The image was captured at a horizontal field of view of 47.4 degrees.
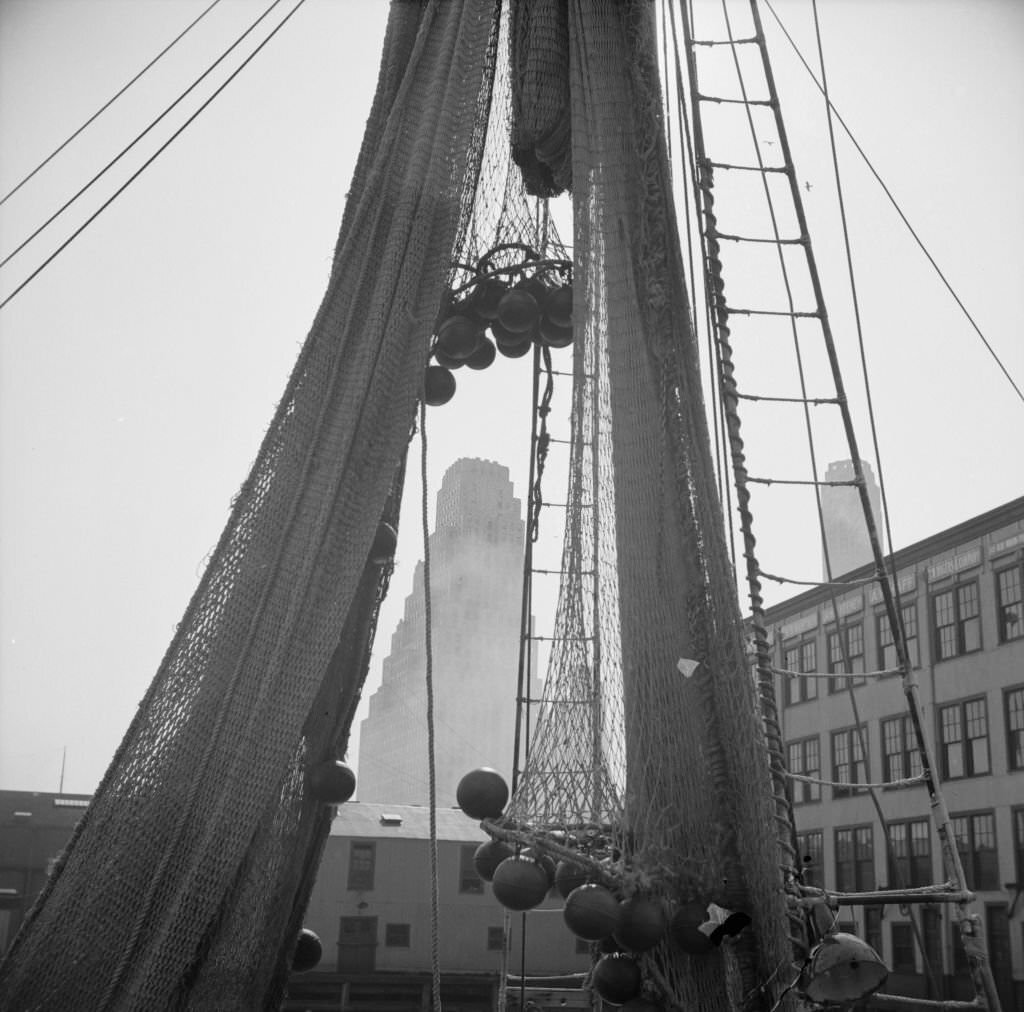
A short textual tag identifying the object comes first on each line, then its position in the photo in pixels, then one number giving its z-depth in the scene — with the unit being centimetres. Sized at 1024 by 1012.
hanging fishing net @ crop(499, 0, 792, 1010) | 436
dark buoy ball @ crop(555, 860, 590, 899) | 440
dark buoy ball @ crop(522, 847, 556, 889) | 442
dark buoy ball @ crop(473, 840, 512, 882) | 534
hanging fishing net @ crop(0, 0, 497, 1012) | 392
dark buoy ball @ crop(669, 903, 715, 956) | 422
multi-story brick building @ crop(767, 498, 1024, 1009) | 2300
